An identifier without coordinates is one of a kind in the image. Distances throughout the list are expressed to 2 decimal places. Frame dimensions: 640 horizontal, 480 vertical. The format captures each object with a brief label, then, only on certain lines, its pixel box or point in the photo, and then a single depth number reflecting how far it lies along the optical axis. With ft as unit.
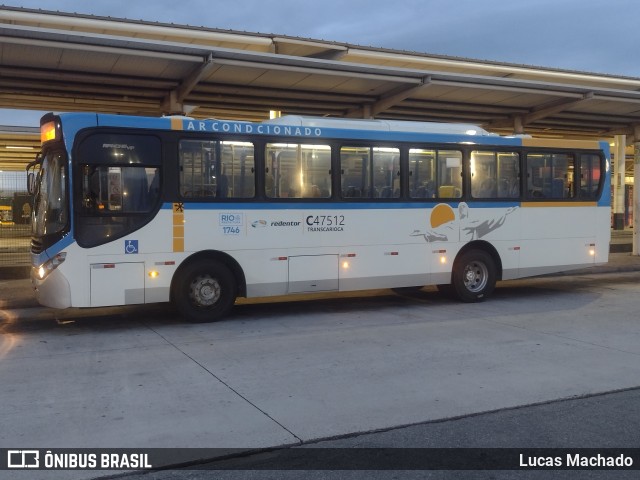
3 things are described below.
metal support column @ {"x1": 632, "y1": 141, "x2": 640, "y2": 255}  67.31
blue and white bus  30.96
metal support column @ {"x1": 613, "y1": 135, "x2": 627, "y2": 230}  97.81
